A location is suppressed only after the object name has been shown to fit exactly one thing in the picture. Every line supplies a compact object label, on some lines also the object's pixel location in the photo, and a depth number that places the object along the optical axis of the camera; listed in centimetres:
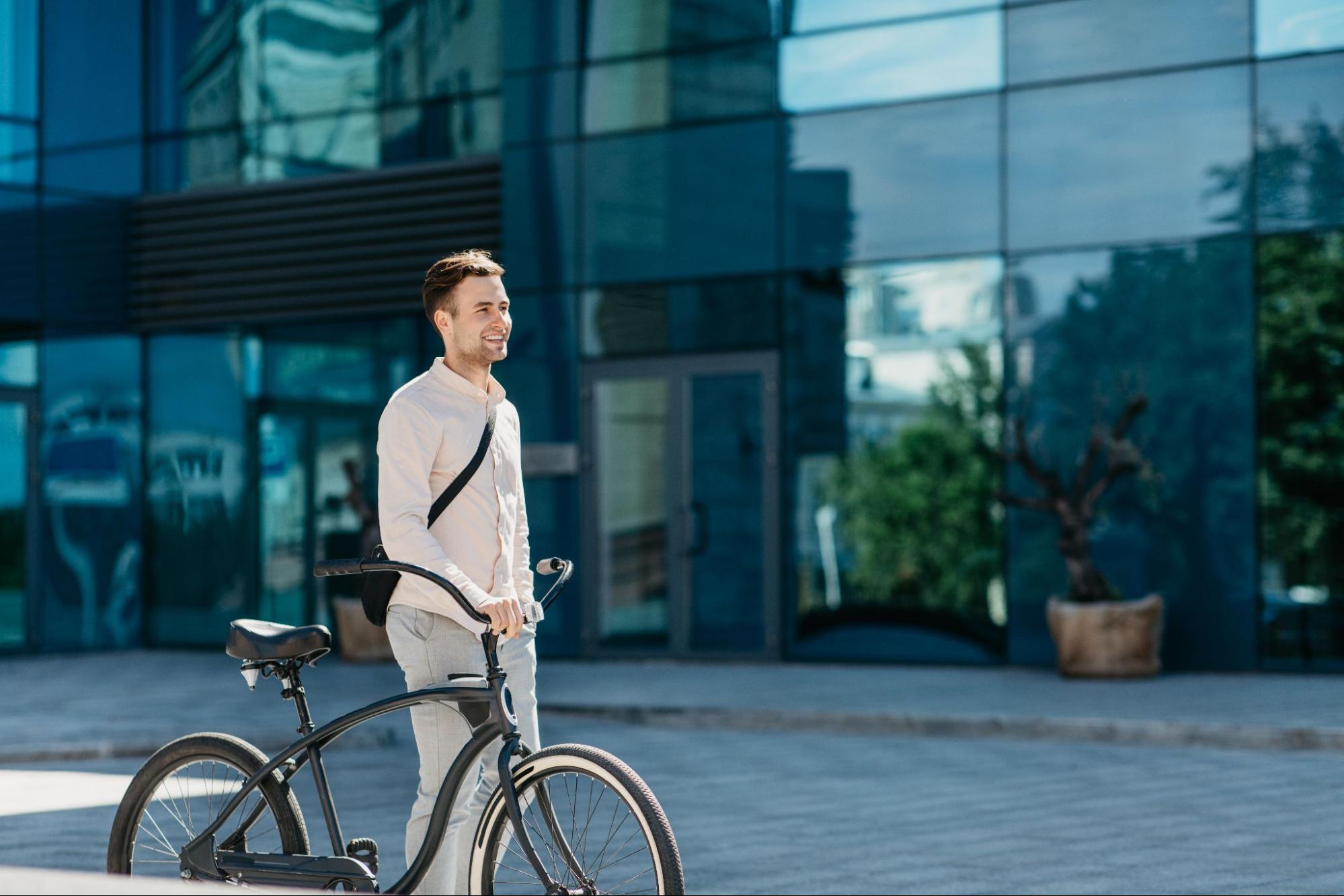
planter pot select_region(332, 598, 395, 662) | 1694
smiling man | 450
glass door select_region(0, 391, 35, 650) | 1867
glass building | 1453
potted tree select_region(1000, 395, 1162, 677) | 1376
